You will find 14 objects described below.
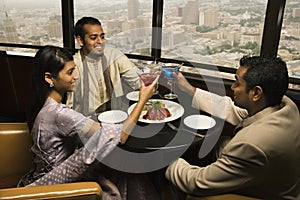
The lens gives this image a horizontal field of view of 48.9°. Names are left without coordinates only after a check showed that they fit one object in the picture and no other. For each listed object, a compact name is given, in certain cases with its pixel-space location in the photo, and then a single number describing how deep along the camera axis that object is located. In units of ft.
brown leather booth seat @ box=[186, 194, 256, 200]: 5.01
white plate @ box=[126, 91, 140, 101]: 7.47
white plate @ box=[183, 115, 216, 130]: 6.12
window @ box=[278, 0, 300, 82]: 8.38
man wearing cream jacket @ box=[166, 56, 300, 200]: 4.79
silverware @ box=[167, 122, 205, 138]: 5.82
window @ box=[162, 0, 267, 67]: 8.96
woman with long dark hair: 5.58
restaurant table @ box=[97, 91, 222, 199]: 5.55
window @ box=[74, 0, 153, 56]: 10.32
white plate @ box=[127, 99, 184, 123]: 6.24
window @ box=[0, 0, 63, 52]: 11.48
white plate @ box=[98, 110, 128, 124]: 6.33
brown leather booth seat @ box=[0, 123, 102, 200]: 6.36
